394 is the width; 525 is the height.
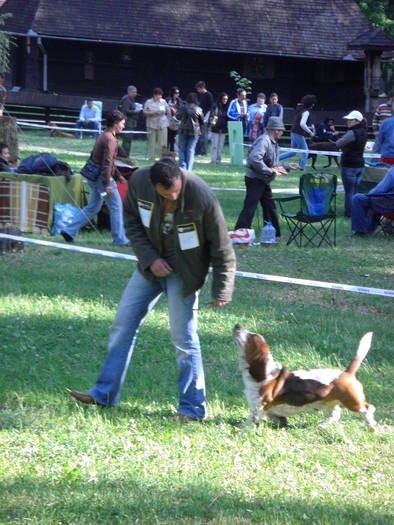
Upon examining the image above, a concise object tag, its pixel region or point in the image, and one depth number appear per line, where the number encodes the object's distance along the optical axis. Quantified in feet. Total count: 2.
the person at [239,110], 89.66
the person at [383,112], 76.02
